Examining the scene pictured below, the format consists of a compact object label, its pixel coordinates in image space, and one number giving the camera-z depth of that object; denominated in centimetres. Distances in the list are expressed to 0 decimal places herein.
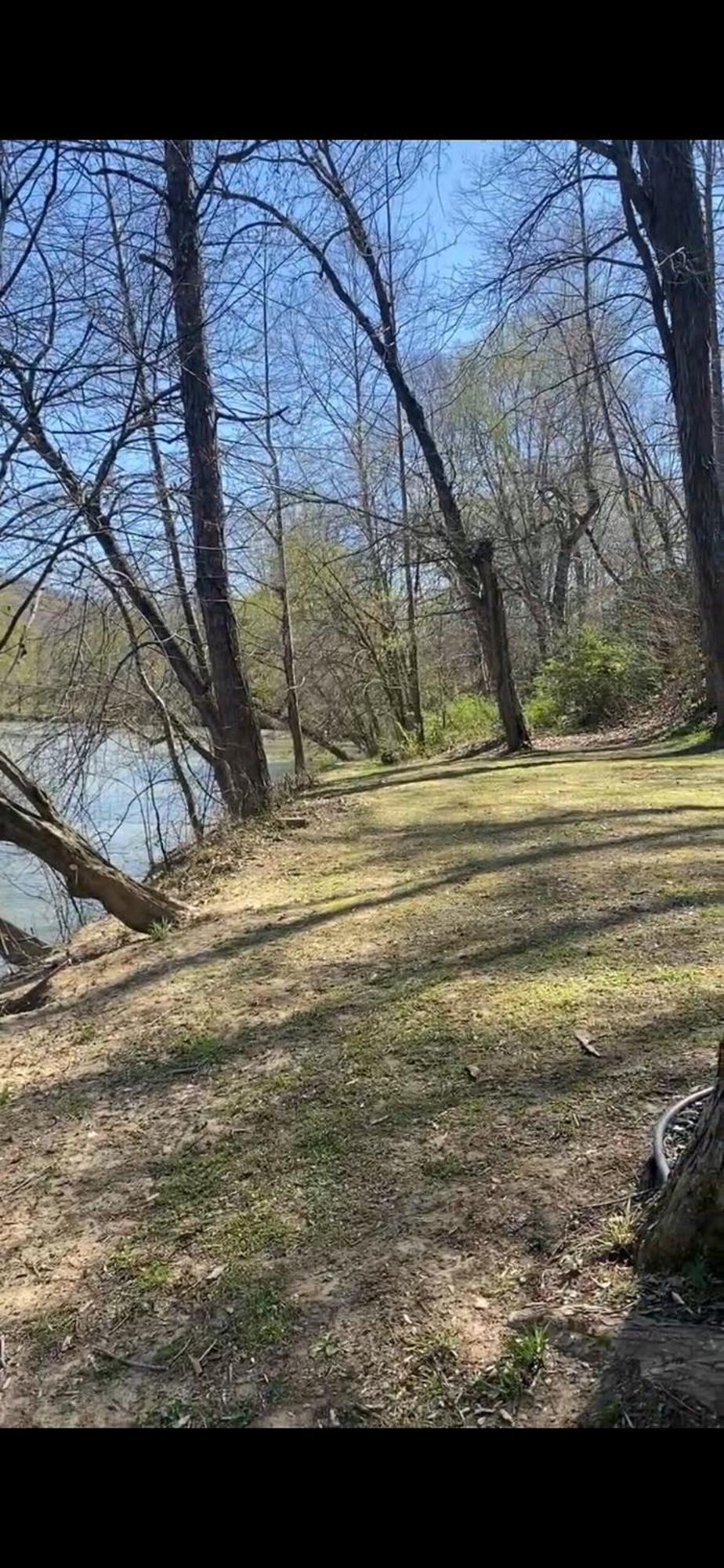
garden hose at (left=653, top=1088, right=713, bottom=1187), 198
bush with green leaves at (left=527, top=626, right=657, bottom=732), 1426
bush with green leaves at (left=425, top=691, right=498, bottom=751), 1619
